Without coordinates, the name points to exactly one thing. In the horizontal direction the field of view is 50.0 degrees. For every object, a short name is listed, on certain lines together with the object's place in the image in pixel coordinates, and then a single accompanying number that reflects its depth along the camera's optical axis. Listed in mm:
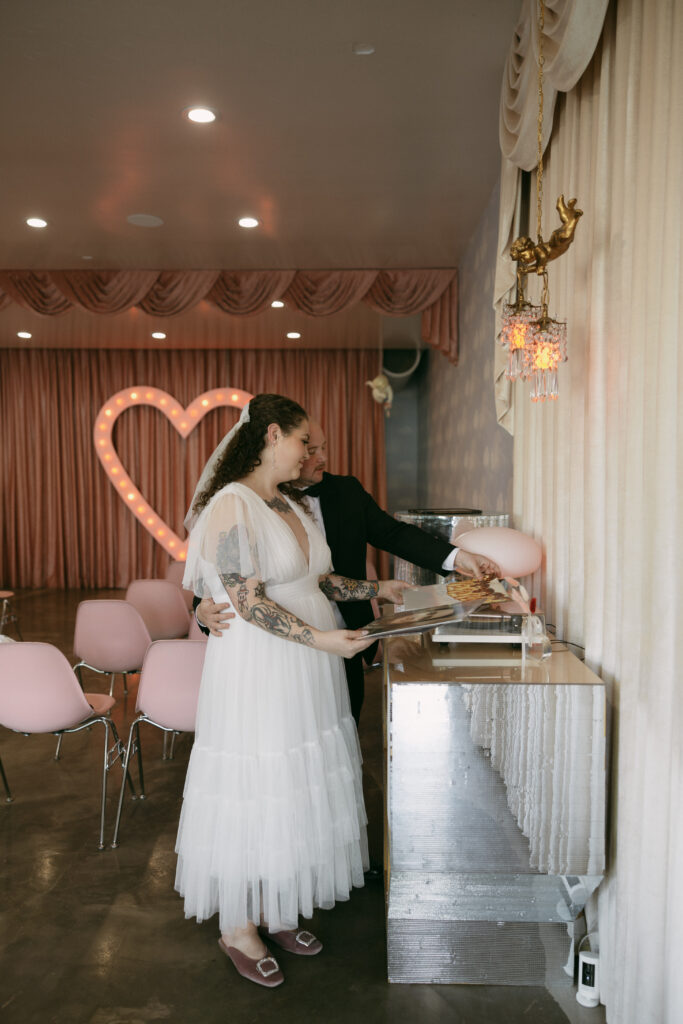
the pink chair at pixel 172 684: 2922
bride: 2094
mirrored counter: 1865
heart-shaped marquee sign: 9227
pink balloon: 2490
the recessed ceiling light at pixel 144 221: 4805
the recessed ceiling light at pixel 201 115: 3397
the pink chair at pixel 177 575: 5642
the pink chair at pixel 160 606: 4594
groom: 2711
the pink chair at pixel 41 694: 2883
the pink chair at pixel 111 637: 3912
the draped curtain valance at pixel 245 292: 5801
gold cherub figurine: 1974
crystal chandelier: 2053
